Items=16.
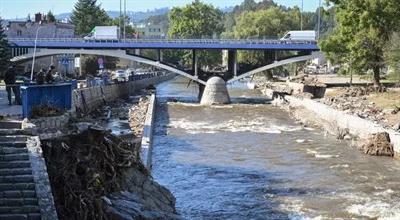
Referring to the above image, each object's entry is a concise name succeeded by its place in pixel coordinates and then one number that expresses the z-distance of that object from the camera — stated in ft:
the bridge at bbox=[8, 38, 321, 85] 222.07
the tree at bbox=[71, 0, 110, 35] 377.30
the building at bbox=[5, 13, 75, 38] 316.50
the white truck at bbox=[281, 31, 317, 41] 231.09
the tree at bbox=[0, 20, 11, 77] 182.80
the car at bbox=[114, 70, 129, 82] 232.34
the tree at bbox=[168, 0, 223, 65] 431.02
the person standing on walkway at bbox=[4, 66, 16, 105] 81.41
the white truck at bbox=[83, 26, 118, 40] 238.48
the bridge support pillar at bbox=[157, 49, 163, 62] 232.57
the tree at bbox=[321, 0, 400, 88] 167.53
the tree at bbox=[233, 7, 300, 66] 386.73
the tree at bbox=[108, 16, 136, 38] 450.71
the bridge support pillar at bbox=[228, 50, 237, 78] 225.56
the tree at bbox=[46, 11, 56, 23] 352.71
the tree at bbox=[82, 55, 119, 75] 295.69
